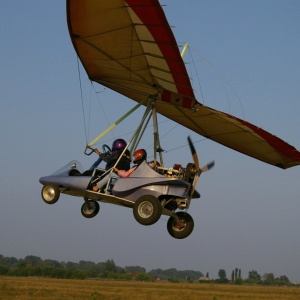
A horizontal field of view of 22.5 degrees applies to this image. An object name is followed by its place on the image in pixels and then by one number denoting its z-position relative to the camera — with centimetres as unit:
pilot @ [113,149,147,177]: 2227
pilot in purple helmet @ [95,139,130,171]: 2267
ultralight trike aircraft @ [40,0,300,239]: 1931
